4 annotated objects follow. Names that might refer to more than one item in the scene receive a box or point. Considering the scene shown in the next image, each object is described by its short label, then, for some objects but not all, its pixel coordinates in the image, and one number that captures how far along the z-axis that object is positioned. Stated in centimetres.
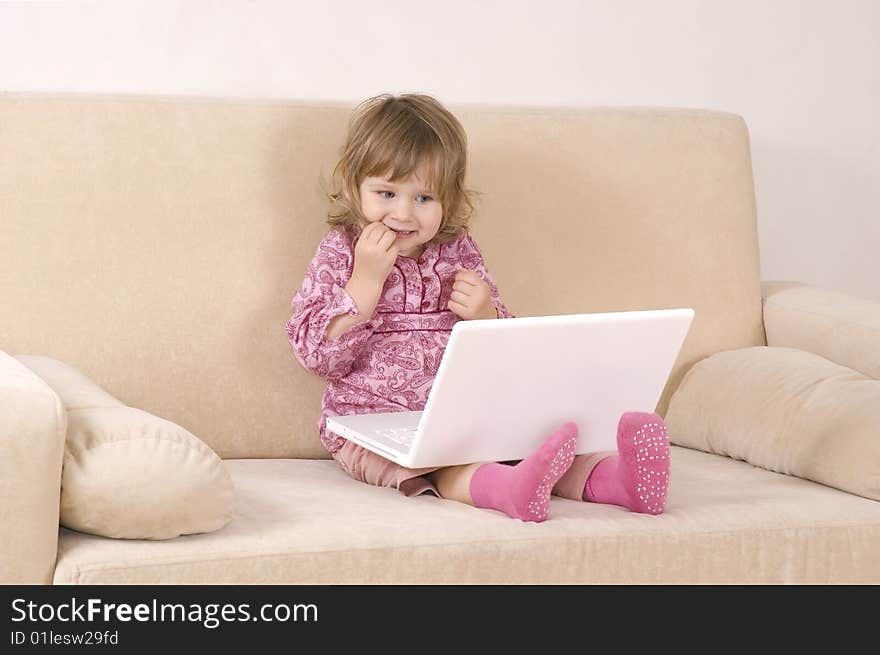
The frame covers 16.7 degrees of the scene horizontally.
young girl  419
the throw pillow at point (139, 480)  372
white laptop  385
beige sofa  378
